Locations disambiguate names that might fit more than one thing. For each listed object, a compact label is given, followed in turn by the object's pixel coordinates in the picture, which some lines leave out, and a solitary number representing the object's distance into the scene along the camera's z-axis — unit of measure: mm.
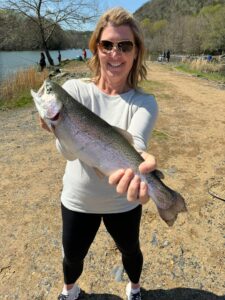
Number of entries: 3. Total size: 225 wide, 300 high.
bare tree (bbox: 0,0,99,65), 23744
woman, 1677
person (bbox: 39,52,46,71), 18225
